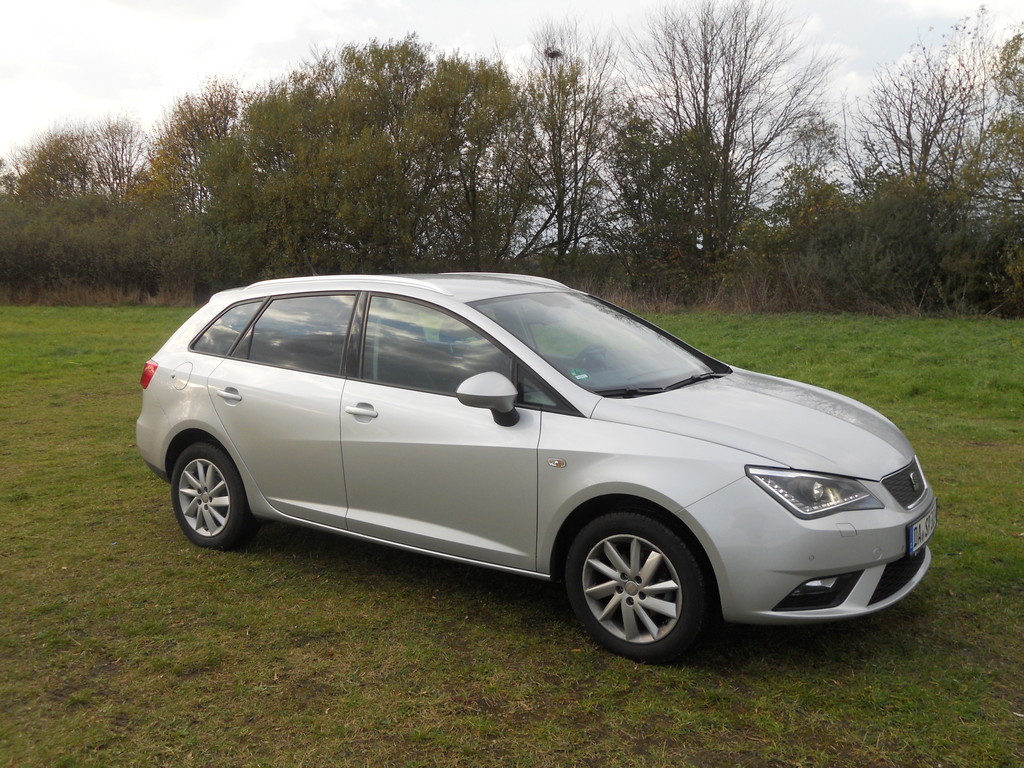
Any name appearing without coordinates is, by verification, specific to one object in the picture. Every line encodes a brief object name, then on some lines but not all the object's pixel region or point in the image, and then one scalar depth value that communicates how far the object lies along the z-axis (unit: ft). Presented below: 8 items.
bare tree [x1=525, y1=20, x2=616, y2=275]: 106.52
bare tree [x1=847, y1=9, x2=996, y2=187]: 80.20
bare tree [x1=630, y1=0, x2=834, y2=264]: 97.55
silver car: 11.69
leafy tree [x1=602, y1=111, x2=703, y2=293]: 100.53
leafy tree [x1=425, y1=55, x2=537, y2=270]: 106.73
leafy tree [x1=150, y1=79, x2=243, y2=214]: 153.79
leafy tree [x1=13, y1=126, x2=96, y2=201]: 154.81
